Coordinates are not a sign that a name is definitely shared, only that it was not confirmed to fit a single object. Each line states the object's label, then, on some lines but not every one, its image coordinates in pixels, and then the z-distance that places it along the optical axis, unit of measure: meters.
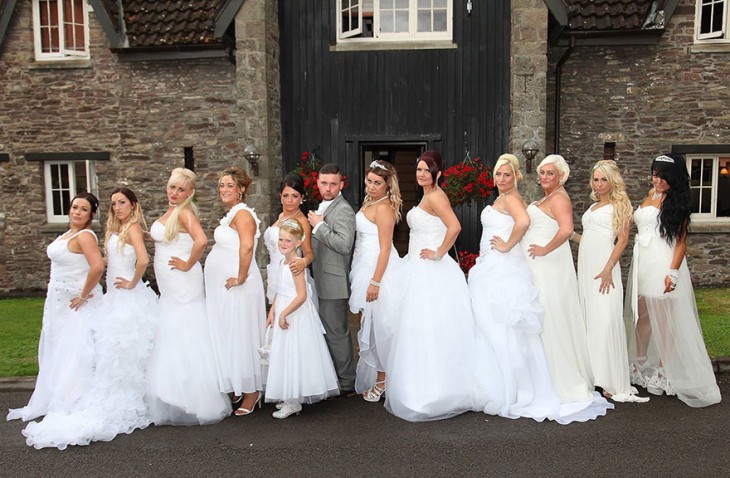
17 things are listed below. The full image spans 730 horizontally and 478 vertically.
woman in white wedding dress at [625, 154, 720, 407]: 5.43
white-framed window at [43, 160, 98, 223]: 12.94
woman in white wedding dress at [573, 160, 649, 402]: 5.39
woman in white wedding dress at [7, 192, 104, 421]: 4.95
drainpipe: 11.59
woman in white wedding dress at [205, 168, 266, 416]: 5.03
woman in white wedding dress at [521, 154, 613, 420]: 5.23
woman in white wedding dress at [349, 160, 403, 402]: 5.23
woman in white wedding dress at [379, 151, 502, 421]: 5.00
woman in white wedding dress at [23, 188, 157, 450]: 4.66
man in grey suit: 5.27
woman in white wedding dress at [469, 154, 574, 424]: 5.04
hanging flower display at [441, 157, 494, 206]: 10.18
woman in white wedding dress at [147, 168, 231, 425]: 4.90
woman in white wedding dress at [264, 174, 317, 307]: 5.08
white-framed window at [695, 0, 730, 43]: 11.67
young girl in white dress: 4.89
